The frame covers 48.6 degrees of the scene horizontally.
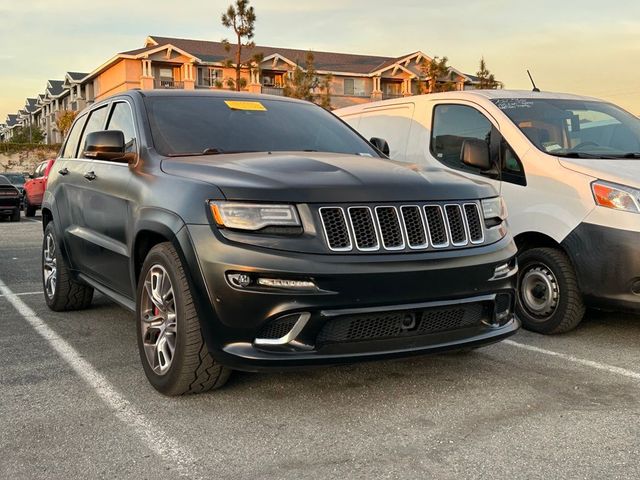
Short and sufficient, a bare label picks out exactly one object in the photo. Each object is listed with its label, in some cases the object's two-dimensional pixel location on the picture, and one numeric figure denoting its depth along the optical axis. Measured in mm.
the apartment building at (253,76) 56719
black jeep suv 3295
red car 21578
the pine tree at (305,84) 44938
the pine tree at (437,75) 48562
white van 4766
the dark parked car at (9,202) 18844
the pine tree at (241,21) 40219
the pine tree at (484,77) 52250
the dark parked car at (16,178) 29784
